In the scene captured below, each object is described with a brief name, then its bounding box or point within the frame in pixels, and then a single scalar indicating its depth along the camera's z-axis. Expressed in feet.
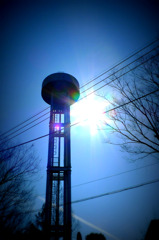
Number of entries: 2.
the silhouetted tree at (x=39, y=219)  83.07
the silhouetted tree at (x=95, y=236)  113.75
